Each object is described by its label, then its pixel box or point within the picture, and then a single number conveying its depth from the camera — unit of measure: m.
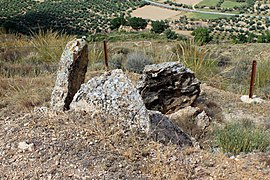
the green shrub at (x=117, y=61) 10.06
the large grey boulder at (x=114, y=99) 4.42
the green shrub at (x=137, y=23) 43.78
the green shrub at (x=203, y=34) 27.84
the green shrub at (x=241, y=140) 5.06
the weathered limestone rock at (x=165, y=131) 4.44
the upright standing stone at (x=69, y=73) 5.64
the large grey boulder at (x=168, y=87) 6.72
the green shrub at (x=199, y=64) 9.20
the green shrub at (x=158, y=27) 41.12
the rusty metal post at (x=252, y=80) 7.51
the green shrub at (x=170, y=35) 32.77
